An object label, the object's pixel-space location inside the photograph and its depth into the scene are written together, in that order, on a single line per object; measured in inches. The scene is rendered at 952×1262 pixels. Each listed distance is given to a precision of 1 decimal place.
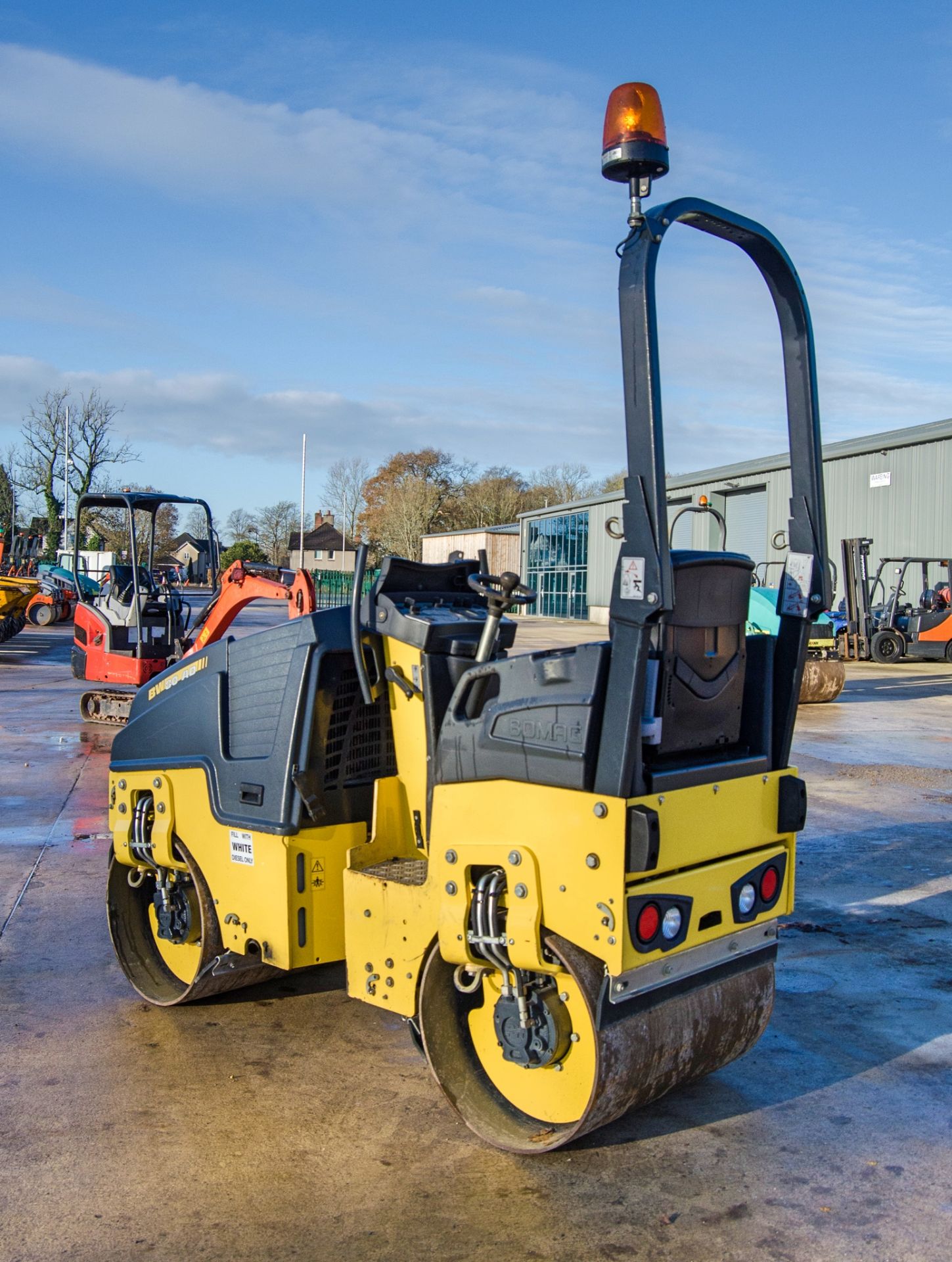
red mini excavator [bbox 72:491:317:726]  494.9
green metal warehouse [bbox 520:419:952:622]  957.2
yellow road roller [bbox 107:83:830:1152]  113.0
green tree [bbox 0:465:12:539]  1863.9
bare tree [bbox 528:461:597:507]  2760.8
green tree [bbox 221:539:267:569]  2420.0
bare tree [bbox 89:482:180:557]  1680.5
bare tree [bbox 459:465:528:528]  2667.3
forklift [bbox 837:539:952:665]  854.5
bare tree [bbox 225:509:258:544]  3068.4
